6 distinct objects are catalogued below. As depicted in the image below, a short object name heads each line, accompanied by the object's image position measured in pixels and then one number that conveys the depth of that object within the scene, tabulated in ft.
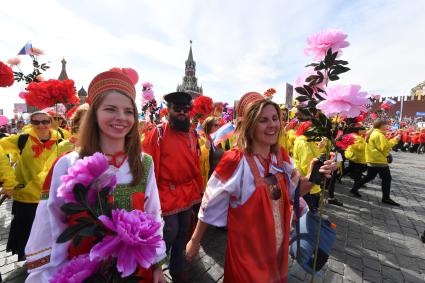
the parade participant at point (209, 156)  13.69
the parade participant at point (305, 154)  14.39
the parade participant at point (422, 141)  60.54
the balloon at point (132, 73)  6.71
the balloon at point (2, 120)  12.25
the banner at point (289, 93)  14.02
